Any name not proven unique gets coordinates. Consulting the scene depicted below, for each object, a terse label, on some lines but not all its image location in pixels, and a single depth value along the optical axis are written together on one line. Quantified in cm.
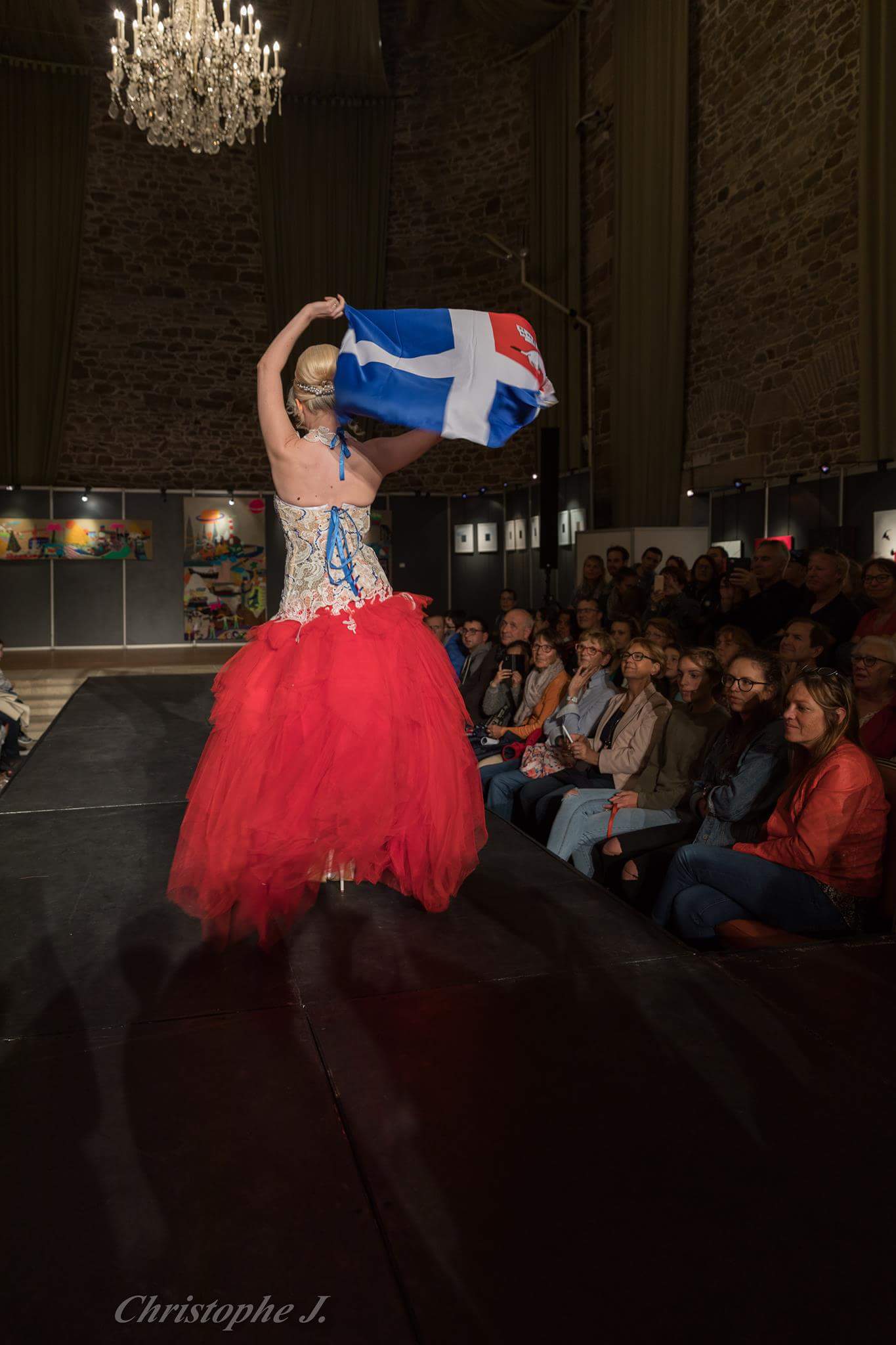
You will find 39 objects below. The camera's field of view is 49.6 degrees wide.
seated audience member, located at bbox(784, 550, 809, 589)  611
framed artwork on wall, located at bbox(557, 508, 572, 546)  1217
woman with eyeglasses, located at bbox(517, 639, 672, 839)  397
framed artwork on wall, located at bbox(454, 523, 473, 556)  1395
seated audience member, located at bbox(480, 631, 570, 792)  504
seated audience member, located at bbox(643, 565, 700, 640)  674
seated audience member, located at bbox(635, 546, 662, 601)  849
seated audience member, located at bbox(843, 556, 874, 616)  520
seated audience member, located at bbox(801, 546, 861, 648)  509
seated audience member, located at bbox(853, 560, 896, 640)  470
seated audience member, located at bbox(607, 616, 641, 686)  507
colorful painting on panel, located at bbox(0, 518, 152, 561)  1266
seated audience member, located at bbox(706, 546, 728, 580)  723
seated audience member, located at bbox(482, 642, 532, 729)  557
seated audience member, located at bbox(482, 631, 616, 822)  453
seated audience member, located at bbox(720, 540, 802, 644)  587
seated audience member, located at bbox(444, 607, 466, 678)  654
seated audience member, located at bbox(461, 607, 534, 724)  576
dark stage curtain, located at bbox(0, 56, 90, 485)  1271
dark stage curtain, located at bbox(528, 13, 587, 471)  1190
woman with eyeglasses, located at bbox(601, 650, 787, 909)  310
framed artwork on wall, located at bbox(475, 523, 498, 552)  1384
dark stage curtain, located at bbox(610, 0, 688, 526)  982
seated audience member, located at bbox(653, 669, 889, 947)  265
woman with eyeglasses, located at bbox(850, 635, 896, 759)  342
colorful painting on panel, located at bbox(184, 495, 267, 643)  1333
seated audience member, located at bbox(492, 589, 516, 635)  945
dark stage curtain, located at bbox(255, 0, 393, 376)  1357
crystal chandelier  841
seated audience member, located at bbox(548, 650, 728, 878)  368
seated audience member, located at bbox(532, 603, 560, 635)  709
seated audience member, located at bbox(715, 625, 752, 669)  388
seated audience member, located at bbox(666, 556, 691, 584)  748
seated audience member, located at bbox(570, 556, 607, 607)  896
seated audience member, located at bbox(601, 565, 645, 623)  760
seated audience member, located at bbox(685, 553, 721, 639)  689
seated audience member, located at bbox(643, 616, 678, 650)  451
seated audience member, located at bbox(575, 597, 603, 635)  657
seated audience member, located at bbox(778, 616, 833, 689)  407
